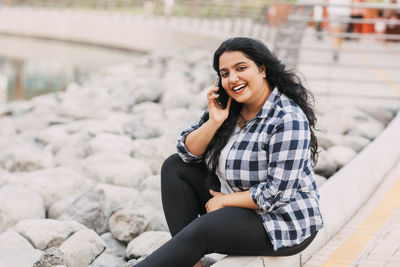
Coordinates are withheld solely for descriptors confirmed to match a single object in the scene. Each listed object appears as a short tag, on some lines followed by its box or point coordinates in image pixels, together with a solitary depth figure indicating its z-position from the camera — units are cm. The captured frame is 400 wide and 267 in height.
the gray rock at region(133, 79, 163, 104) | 1146
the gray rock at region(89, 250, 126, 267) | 420
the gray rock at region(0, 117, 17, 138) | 972
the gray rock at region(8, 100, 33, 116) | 1202
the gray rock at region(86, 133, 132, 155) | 734
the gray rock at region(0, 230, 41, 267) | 377
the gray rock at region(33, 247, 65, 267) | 367
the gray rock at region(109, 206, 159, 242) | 458
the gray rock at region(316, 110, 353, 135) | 791
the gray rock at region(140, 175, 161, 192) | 570
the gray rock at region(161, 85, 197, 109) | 1053
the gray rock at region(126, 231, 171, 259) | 418
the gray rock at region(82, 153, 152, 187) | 622
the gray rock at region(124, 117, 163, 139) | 841
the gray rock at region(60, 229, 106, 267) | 415
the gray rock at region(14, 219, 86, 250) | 444
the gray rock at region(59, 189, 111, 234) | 494
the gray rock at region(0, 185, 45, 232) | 508
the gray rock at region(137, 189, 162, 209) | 504
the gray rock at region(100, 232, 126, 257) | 454
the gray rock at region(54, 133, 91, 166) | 738
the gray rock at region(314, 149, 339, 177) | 600
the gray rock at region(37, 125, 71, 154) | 818
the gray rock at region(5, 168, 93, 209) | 566
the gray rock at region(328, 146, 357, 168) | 629
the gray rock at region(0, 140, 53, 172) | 695
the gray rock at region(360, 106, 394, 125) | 862
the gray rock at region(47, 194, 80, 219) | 528
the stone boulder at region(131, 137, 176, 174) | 677
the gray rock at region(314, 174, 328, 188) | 557
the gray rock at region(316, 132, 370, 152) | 698
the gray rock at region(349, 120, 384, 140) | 767
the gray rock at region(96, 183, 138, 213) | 555
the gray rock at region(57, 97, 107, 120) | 1020
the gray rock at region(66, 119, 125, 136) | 855
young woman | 319
